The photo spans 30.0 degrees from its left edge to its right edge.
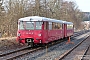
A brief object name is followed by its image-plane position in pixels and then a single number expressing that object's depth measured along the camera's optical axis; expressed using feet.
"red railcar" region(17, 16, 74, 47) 48.63
